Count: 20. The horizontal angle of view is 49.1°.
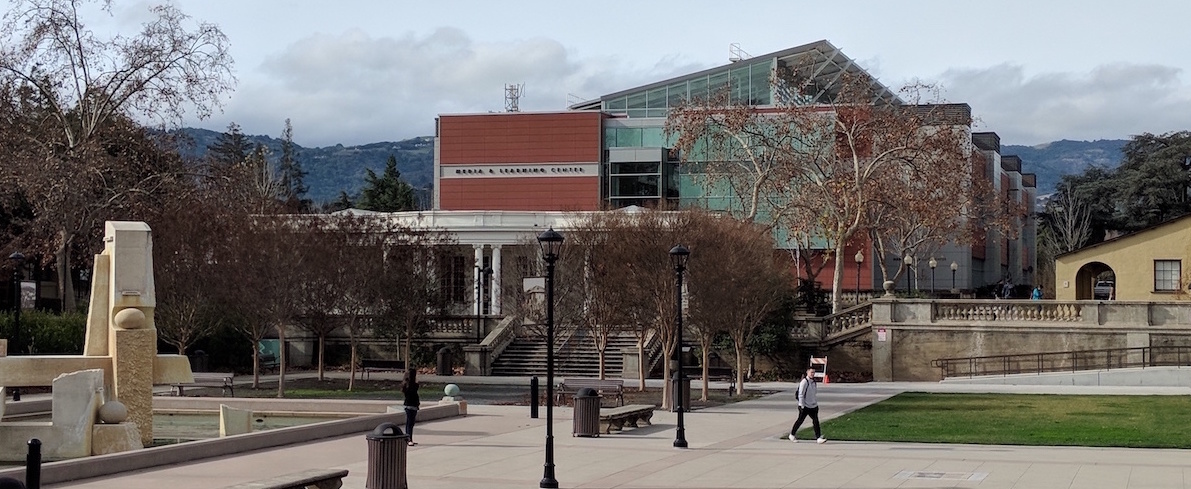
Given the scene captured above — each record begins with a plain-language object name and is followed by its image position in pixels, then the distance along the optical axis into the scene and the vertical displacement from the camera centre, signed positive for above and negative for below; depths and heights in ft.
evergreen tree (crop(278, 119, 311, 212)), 458.29 +44.21
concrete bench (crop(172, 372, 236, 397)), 116.88 -8.52
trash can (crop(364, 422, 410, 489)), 54.29 -7.13
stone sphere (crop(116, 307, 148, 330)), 71.97 -1.72
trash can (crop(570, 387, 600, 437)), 82.69 -7.99
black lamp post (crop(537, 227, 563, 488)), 55.83 -3.09
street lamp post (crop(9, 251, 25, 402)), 119.44 -1.54
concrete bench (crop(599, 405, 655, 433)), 84.64 -8.60
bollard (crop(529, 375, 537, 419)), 99.19 -8.38
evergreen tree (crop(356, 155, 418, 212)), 375.86 +27.83
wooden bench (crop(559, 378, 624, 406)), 108.27 -8.46
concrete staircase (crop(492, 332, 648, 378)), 160.15 -8.89
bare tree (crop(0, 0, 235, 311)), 136.36 +19.37
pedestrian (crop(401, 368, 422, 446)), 78.43 -6.15
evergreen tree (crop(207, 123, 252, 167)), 435.53 +49.42
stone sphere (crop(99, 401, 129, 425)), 68.39 -6.56
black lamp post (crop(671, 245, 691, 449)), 76.64 -0.71
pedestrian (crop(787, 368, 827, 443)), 77.37 -6.77
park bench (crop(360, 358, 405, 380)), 156.33 -9.59
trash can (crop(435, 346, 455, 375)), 162.07 -9.36
